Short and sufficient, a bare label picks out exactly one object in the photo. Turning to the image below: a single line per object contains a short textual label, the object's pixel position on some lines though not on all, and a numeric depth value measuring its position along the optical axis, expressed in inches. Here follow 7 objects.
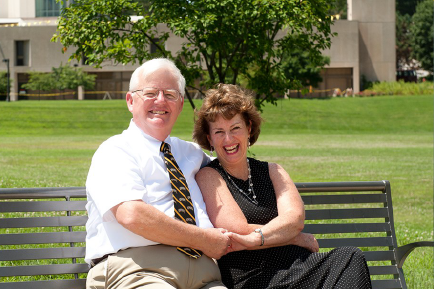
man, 131.7
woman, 140.9
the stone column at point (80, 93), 2325.3
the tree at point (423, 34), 2630.4
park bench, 151.7
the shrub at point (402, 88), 2252.7
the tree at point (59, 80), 2196.1
